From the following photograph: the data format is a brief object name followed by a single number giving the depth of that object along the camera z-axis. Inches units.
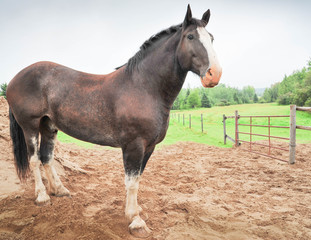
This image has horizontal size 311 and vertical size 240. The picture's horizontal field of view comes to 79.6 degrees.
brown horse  84.8
